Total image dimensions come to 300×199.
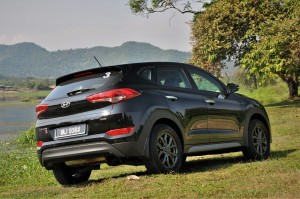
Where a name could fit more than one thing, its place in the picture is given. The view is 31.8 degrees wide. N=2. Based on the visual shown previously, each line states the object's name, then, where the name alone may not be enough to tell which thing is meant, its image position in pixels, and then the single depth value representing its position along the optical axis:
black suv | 7.83
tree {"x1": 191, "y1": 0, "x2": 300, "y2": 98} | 33.28
